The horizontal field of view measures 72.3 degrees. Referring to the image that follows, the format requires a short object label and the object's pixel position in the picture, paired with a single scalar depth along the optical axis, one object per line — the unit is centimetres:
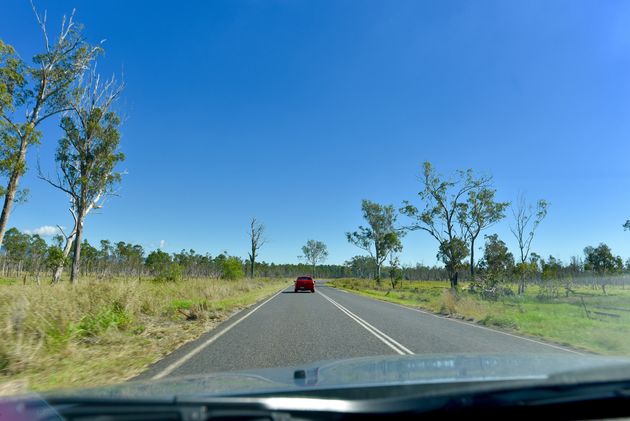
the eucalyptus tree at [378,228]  7344
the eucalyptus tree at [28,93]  1945
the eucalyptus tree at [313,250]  12731
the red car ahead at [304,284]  4038
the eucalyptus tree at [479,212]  4684
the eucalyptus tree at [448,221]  4641
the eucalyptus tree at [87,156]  3169
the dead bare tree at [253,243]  6593
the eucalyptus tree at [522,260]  4772
